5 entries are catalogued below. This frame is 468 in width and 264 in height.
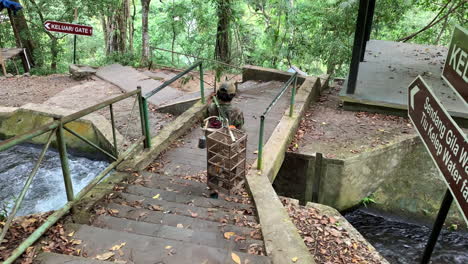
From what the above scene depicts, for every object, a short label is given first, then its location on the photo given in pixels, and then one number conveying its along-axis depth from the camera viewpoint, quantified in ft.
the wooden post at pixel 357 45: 23.12
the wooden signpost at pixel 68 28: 33.52
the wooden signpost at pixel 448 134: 6.17
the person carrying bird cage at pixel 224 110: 15.32
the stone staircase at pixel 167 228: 10.17
